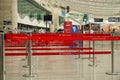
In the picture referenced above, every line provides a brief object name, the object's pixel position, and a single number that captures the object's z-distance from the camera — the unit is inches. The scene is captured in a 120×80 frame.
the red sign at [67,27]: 1013.7
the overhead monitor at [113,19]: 1559.9
